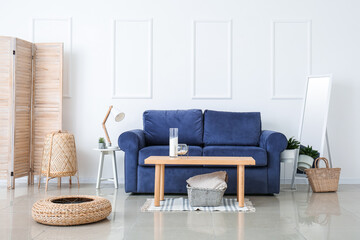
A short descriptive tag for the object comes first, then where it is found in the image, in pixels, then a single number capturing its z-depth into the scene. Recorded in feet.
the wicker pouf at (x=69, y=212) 10.30
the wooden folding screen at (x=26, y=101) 16.58
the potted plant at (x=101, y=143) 16.87
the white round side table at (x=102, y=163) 16.72
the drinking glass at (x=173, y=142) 13.38
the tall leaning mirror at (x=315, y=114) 17.21
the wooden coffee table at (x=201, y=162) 12.59
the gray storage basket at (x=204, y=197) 12.84
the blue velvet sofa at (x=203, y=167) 15.15
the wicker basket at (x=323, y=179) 15.88
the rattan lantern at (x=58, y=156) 16.58
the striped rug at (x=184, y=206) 12.46
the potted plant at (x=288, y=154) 15.75
